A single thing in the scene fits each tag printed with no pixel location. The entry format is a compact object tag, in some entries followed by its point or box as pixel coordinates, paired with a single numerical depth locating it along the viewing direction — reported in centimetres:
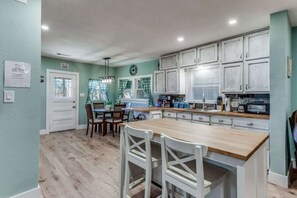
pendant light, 538
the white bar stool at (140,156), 161
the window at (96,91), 658
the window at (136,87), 606
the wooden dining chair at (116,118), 526
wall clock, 651
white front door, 563
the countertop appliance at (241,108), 331
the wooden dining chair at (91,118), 514
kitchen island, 115
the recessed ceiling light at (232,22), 274
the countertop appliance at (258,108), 302
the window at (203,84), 412
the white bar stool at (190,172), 119
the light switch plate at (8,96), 176
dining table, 521
